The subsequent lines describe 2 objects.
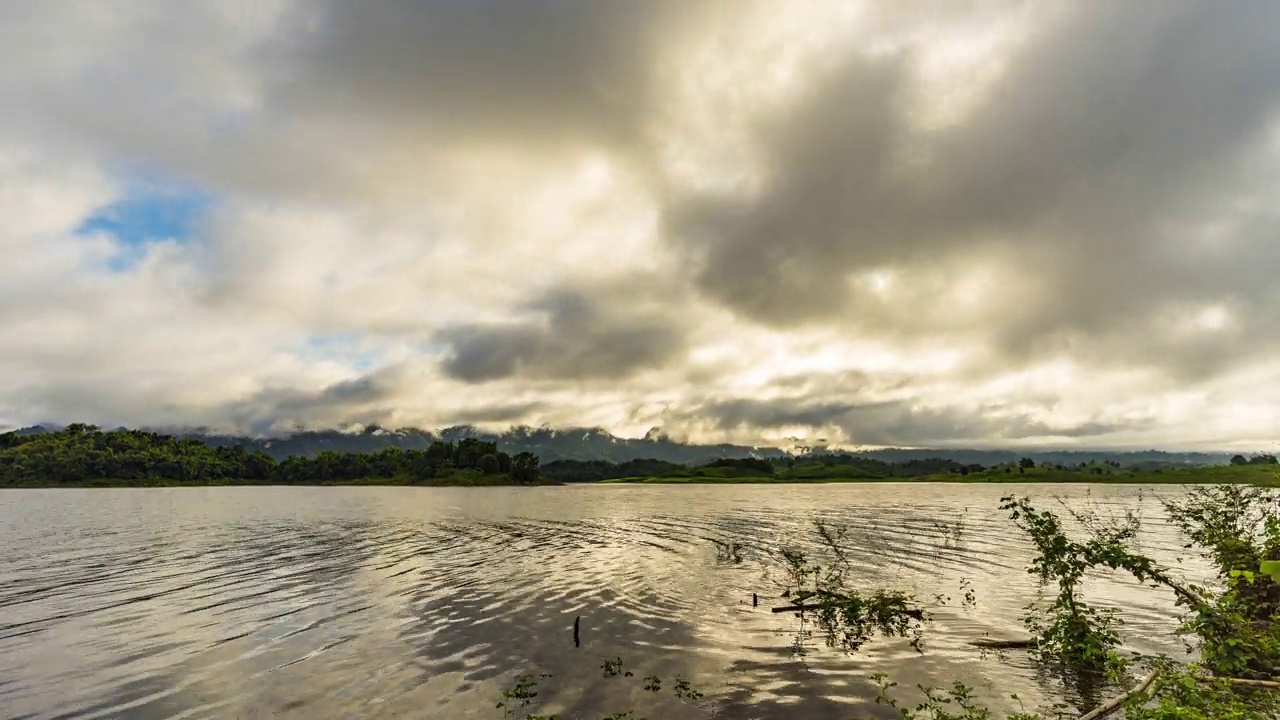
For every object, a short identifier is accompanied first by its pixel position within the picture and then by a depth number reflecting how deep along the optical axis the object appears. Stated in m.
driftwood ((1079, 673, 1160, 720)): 15.21
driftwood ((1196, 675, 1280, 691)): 16.36
